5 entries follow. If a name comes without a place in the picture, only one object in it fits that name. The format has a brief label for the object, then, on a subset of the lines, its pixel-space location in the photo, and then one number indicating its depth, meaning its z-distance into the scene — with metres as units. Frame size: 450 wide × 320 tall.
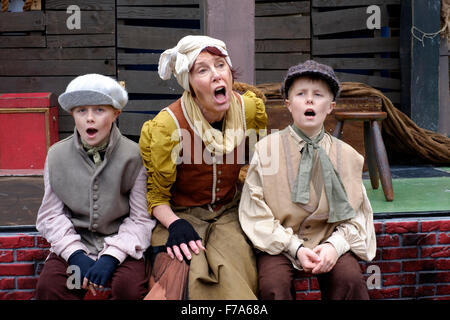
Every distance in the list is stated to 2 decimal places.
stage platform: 5.62
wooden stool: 6.64
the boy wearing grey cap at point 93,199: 4.26
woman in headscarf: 4.35
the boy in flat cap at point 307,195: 4.31
